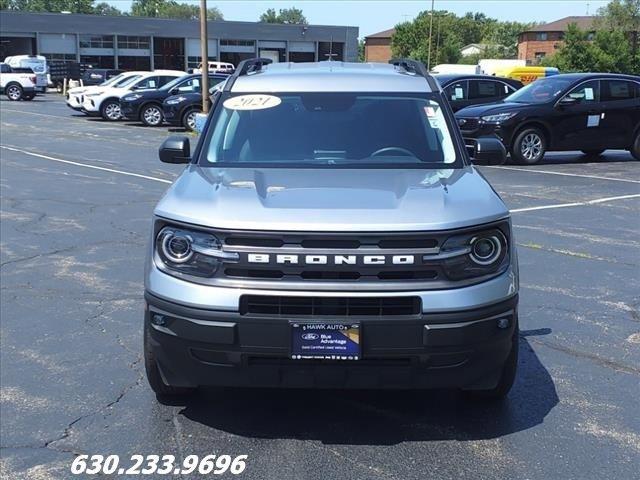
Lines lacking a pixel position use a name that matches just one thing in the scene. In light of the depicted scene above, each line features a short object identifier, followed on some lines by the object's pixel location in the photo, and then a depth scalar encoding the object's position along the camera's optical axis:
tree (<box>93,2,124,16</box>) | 155.38
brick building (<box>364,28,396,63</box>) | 117.35
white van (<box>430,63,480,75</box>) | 43.34
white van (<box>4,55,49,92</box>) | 43.28
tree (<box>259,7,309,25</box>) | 171.62
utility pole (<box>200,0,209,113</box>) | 19.00
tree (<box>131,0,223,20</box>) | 163.12
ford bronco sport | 3.25
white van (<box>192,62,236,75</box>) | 49.34
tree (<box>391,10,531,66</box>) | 81.62
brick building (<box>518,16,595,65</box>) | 104.50
